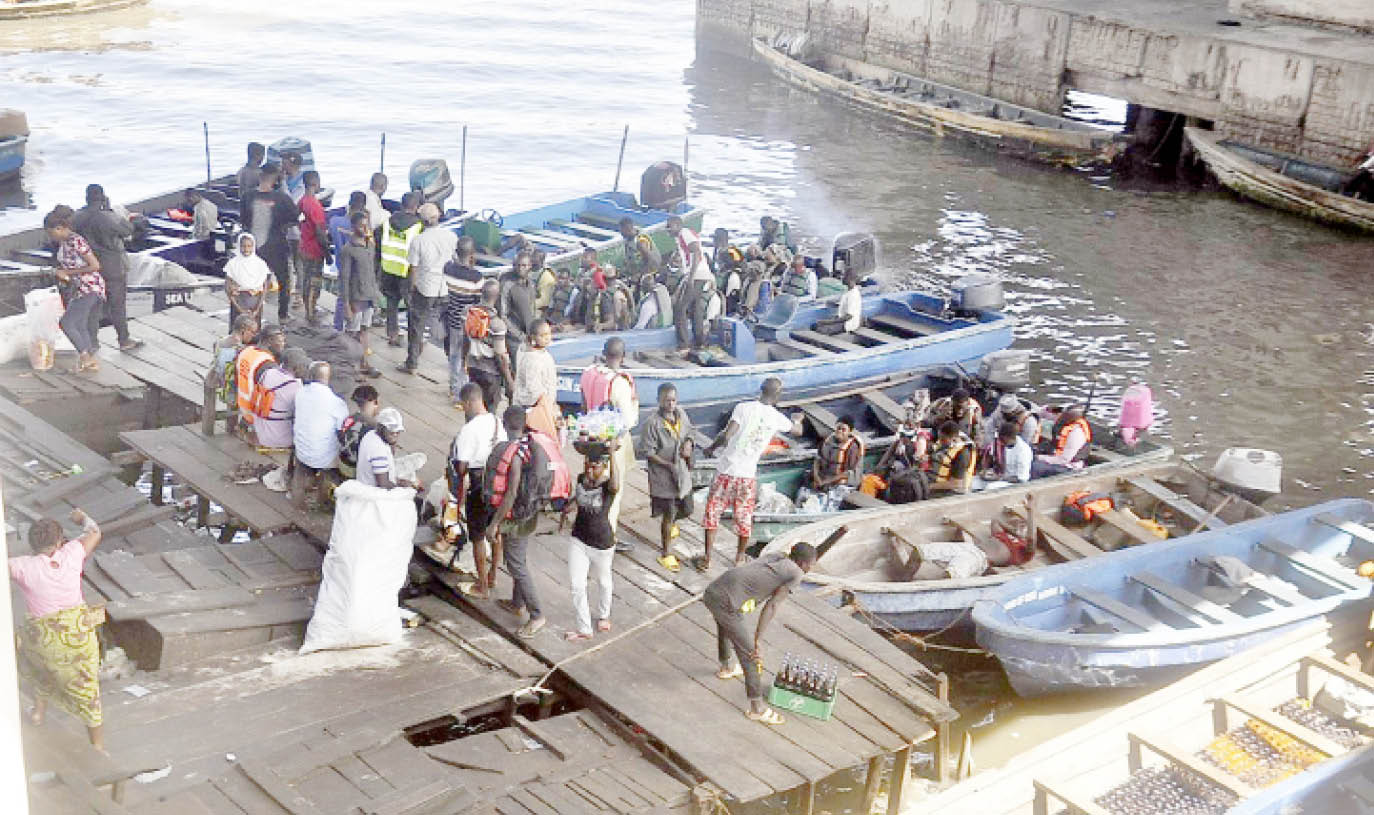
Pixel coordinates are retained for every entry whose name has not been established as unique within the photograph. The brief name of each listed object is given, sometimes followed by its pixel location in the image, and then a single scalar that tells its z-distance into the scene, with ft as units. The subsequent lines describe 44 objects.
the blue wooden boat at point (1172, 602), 41.29
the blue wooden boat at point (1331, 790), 34.12
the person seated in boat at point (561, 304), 60.49
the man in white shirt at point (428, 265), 47.32
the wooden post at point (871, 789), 34.47
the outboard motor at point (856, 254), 69.21
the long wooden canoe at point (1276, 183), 102.89
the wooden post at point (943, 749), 35.19
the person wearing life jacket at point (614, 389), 39.96
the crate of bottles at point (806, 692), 33.19
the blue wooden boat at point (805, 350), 56.13
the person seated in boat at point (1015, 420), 53.67
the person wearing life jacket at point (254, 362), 40.14
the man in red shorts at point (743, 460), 38.99
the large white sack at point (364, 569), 33.12
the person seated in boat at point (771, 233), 70.28
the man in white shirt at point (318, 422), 37.76
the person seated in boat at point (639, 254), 63.10
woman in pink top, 27.71
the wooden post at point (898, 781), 34.50
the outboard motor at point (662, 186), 73.72
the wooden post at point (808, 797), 33.18
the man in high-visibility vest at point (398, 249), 48.29
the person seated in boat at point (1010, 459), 51.08
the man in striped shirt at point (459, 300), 47.27
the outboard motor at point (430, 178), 73.72
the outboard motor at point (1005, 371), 59.67
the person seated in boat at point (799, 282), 65.26
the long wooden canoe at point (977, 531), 43.50
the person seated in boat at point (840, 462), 50.83
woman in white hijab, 47.91
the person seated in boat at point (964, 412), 51.83
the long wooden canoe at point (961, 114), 119.96
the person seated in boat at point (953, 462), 49.24
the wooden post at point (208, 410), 44.06
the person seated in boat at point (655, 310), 60.34
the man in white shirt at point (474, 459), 35.04
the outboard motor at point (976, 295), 65.76
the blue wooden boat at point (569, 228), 65.72
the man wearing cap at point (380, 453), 34.86
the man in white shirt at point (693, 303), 58.75
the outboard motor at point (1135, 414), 56.39
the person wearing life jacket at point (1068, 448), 52.85
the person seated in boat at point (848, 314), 62.85
